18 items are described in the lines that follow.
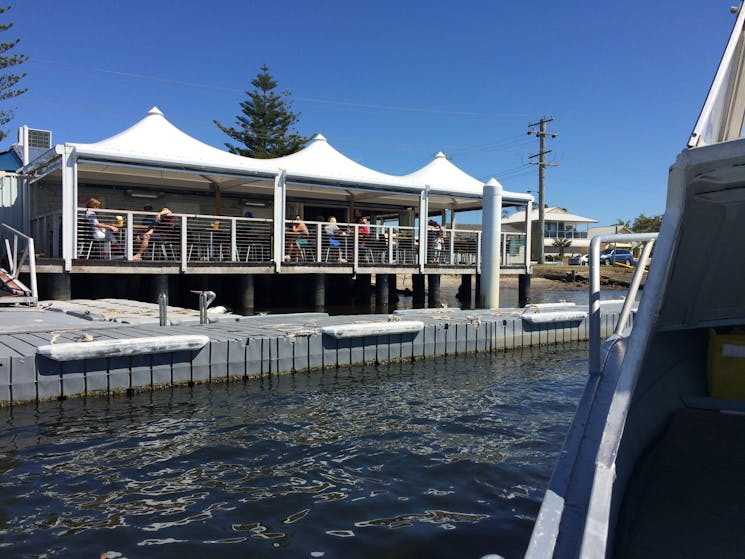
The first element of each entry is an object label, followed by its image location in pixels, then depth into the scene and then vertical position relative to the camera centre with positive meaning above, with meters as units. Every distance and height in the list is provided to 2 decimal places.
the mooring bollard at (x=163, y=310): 8.13 -0.69
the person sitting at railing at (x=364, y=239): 15.84 +0.74
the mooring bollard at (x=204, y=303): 8.63 -0.62
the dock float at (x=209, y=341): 5.98 -1.07
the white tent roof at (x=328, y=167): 15.45 +2.92
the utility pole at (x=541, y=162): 38.97 +7.38
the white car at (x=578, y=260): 41.14 +0.45
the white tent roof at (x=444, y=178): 17.58 +2.92
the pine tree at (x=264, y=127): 37.12 +9.31
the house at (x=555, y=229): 47.66 +3.49
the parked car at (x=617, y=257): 39.35 +0.67
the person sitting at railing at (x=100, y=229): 12.20 +0.76
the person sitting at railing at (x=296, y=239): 15.16 +0.70
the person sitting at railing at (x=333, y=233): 15.38 +0.87
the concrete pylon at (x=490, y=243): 13.78 +0.56
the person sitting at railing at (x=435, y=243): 17.39 +0.70
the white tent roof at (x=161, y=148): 12.55 +2.82
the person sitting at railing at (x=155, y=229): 12.78 +0.83
